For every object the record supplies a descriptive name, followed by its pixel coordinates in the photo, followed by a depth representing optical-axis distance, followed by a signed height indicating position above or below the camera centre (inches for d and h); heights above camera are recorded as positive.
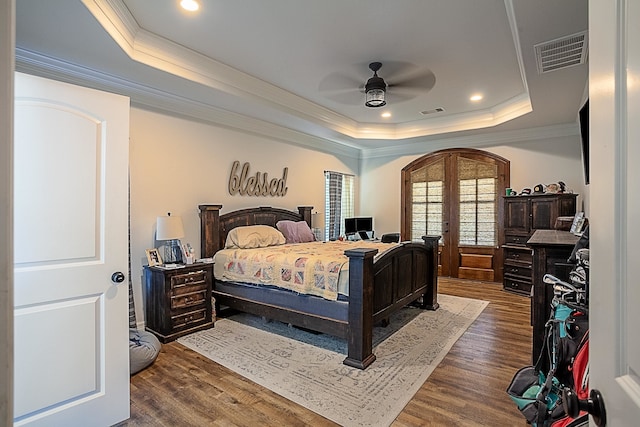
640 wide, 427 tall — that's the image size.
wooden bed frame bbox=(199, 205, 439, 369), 115.3 -32.3
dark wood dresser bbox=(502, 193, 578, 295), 195.6 -5.3
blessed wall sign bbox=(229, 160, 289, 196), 187.8 +19.3
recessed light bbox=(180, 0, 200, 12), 99.0 +62.4
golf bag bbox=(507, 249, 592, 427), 48.3 -23.2
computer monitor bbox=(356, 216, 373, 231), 271.9 -7.0
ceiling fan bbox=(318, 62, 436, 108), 144.7 +63.3
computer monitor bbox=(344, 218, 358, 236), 260.5 -8.3
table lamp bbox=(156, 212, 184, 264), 140.5 -6.9
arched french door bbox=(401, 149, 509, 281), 237.9 +6.6
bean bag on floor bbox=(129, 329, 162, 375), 109.3 -45.3
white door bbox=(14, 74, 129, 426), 70.1 -8.6
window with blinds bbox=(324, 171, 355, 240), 265.3 +11.4
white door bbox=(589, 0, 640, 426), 23.8 +0.8
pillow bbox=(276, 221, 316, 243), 203.6 -9.9
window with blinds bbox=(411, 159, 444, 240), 260.1 +11.9
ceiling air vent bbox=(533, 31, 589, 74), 102.9 +53.0
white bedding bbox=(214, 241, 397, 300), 124.5 -21.3
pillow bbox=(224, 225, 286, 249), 171.0 -11.5
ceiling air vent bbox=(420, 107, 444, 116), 209.0 +65.6
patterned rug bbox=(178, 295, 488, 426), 92.8 -50.5
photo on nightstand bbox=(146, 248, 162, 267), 142.2 -17.7
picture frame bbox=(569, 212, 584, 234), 128.8 -3.8
